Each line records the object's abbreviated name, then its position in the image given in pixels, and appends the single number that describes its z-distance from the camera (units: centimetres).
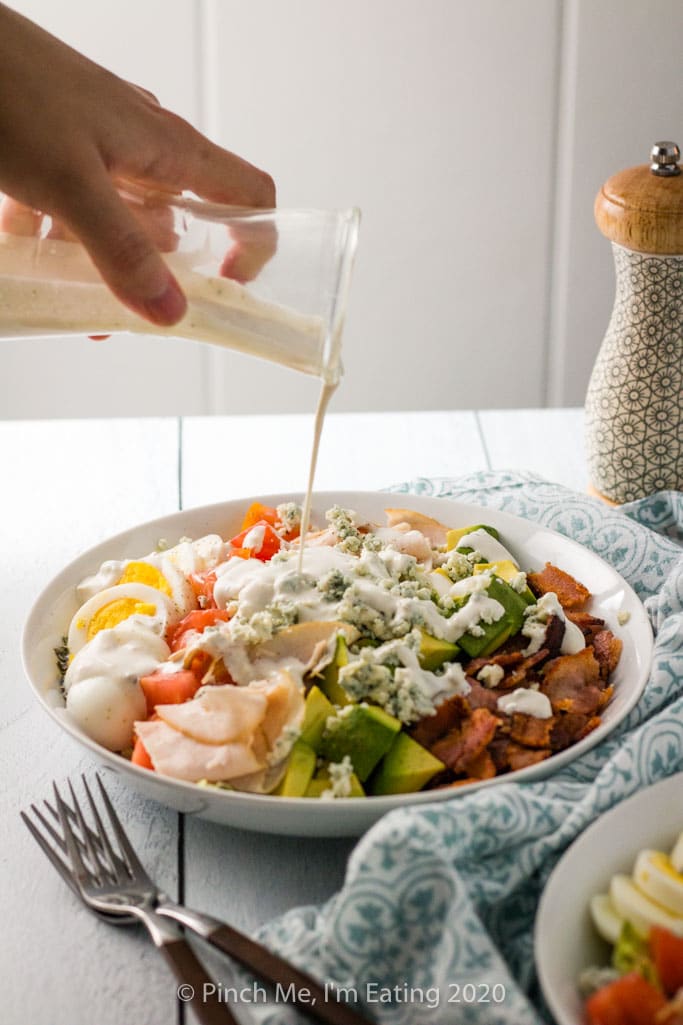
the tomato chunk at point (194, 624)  75
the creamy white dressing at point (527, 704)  70
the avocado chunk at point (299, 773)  66
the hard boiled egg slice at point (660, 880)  59
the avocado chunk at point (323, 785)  66
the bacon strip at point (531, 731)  69
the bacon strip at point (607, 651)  76
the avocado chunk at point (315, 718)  67
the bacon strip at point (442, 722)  69
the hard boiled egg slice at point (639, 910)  58
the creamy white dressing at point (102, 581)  80
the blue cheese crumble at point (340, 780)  65
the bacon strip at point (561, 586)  80
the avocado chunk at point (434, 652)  72
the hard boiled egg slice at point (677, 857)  61
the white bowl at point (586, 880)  57
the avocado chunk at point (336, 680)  69
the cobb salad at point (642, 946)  56
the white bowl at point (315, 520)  65
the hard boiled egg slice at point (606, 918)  59
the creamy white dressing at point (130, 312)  69
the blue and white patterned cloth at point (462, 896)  59
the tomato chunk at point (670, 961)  57
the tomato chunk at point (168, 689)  71
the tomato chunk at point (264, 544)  82
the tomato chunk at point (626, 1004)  56
